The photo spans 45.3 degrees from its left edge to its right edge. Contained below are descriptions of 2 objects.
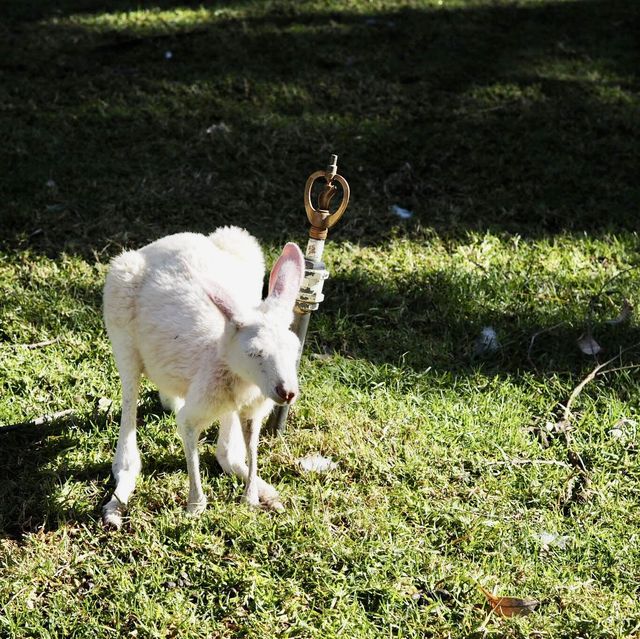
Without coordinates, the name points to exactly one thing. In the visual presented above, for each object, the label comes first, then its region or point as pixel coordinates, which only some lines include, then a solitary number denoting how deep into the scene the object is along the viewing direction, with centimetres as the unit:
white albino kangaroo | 244
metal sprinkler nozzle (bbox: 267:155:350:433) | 282
